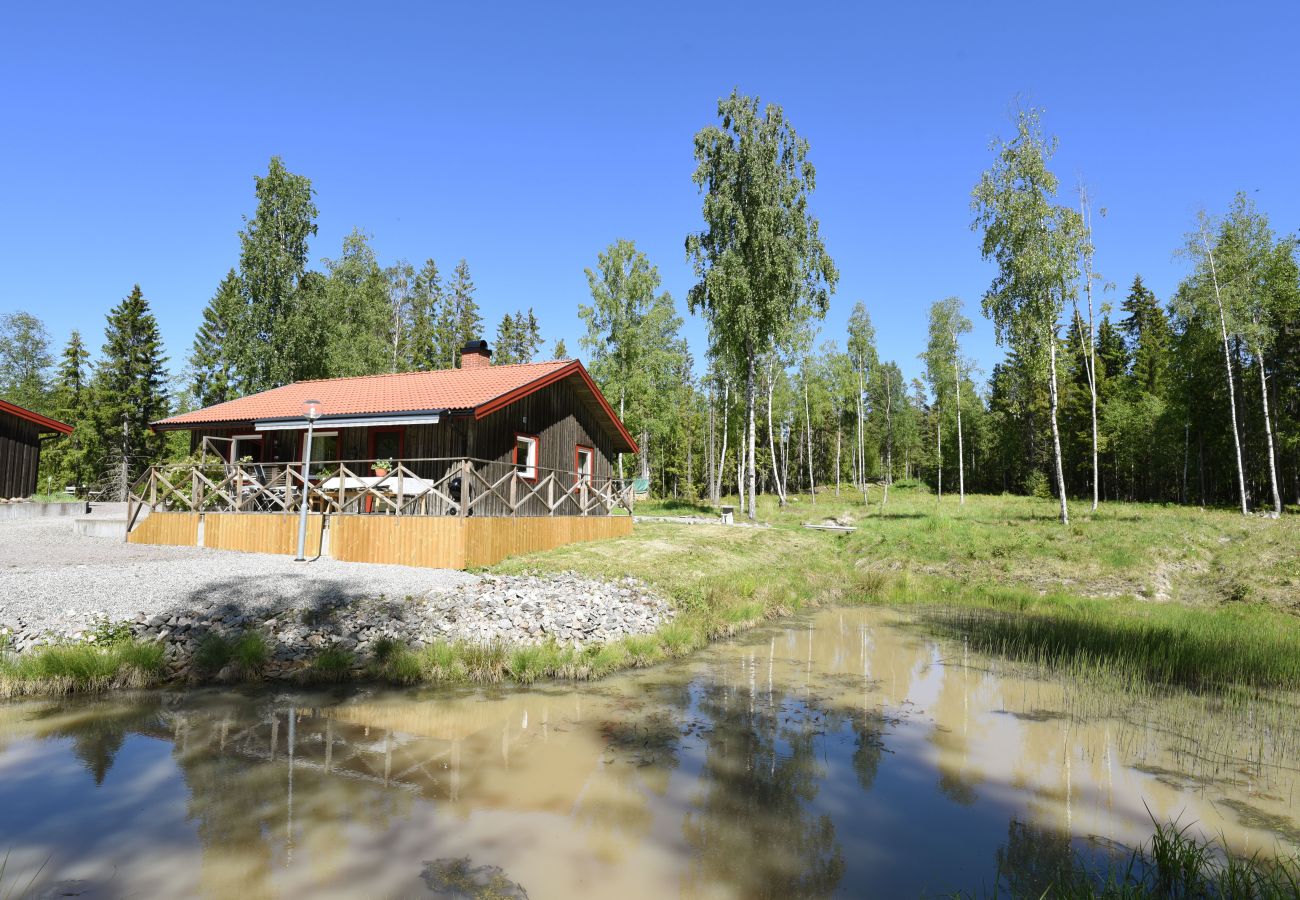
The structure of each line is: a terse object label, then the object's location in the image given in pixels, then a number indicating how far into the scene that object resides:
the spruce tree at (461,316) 47.91
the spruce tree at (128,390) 37.47
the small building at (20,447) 21.81
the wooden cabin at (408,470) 13.87
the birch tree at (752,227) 25.53
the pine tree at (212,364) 35.59
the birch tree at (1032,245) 24.12
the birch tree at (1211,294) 26.95
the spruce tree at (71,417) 39.81
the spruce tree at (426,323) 43.34
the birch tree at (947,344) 37.62
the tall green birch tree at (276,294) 29.42
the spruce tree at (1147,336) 39.06
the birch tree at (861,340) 41.53
